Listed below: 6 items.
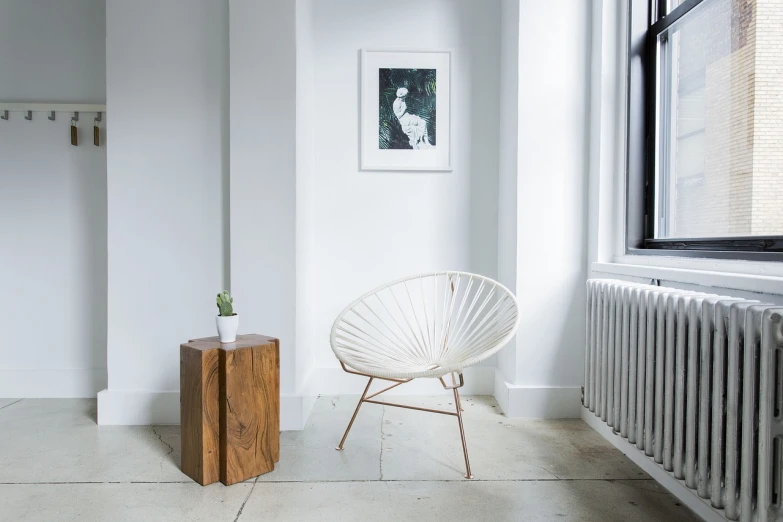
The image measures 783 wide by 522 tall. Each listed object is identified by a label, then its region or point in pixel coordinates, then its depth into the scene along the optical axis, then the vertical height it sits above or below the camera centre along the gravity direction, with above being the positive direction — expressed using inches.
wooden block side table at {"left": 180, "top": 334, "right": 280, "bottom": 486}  69.2 -25.5
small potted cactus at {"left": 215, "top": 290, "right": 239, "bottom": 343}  73.9 -12.5
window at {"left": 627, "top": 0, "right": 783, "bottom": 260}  61.6 +17.9
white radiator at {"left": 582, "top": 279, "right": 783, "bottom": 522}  44.5 -17.0
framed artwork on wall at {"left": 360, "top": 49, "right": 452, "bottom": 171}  110.6 +30.9
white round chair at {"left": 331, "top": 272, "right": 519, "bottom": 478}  75.1 -18.8
